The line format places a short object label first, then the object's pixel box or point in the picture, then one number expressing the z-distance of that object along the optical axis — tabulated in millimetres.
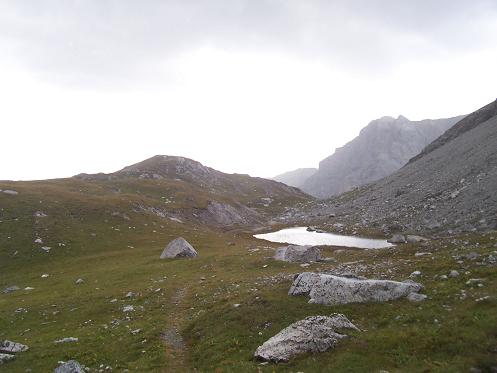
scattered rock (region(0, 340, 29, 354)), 29797
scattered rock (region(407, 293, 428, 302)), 27673
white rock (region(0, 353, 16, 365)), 28406
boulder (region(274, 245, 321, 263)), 53812
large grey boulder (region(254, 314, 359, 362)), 23625
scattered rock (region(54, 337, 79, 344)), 31547
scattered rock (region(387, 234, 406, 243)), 77000
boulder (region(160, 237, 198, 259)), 66500
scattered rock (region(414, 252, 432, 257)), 43406
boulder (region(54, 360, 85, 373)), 25186
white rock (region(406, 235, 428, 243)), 70062
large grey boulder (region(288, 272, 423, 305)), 29281
